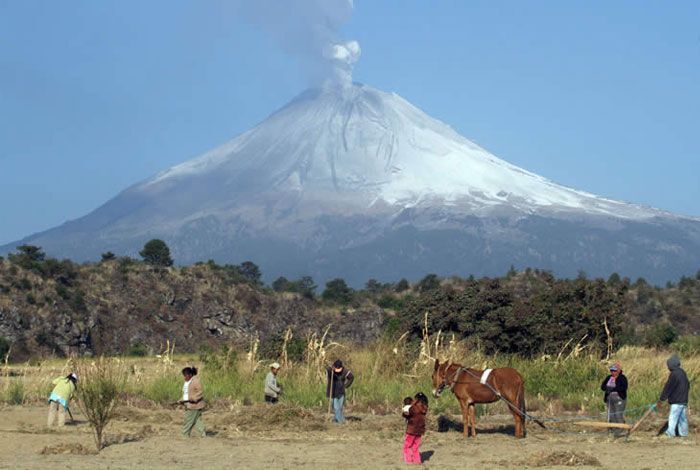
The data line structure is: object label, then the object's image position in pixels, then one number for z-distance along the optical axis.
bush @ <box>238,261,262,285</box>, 94.88
